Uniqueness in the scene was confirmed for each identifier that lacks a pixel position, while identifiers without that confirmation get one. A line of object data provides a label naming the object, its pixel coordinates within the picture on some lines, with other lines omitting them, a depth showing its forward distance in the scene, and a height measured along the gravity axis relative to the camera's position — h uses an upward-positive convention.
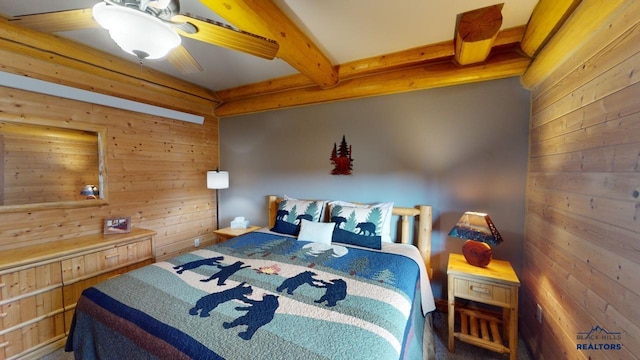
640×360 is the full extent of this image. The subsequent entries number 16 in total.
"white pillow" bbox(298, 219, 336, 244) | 2.26 -0.58
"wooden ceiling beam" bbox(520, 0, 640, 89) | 1.03 +0.76
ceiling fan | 1.03 +0.79
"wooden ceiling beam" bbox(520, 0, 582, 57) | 1.33 +0.97
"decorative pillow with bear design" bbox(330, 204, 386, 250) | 2.18 -0.51
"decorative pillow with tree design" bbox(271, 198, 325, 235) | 2.53 -0.45
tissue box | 3.18 -0.69
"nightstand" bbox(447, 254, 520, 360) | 1.65 -0.94
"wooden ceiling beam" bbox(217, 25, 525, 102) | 1.87 +1.11
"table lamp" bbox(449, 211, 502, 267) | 1.80 -0.49
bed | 0.98 -0.70
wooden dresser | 1.63 -0.87
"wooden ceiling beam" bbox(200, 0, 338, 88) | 1.28 +0.98
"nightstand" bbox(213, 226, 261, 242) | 2.94 -0.75
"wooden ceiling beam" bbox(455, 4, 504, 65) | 1.56 +1.02
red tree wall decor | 2.72 +0.18
